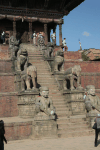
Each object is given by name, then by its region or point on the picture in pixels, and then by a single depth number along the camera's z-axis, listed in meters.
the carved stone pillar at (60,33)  25.33
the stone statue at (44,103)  11.08
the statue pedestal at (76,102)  13.27
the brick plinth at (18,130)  10.94
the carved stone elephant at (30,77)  13.13
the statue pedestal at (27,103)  12.56
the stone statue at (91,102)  11.74
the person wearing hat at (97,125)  8.86
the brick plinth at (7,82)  14.17
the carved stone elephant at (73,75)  13.86
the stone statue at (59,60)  15.71
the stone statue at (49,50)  18.08
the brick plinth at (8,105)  13.11
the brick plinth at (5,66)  15.63
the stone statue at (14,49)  16.72
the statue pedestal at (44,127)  10.78
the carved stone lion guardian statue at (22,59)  14.61
